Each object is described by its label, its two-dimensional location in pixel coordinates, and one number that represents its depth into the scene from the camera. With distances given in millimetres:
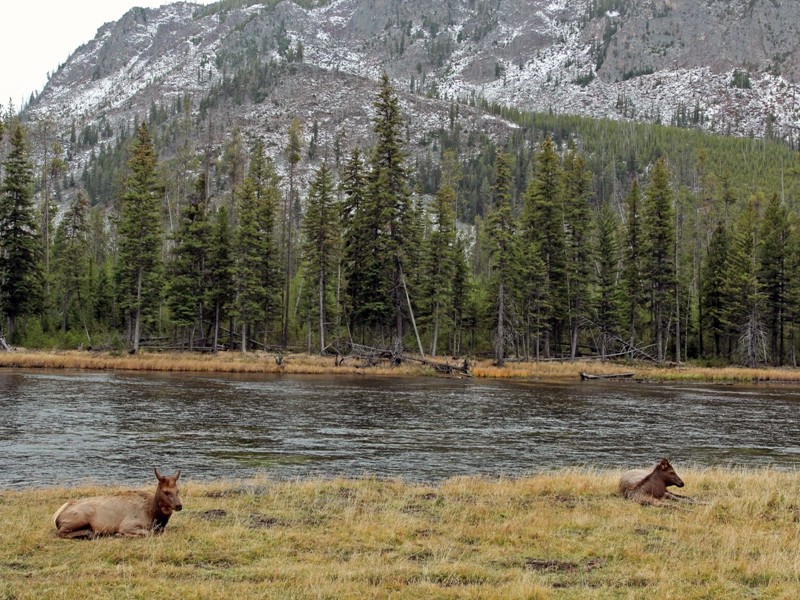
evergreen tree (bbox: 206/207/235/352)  61375
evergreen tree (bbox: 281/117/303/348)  64375
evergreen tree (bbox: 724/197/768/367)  61375
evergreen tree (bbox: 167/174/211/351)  60562
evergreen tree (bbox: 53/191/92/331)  71500
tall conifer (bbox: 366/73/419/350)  55438
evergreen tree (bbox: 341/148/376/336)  58312
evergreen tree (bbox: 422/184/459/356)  64812
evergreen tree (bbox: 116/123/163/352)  55719
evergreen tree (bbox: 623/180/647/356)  66875
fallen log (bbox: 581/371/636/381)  51219
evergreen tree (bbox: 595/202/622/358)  66938
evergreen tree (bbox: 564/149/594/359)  64500
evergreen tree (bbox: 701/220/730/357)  68250
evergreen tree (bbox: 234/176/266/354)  60281
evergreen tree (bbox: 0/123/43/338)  59875
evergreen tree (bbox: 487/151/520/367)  56062
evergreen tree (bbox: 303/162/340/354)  60156
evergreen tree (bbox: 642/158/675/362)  64562
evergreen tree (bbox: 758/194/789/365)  65438
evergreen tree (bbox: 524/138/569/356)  63594
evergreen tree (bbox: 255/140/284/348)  63469
